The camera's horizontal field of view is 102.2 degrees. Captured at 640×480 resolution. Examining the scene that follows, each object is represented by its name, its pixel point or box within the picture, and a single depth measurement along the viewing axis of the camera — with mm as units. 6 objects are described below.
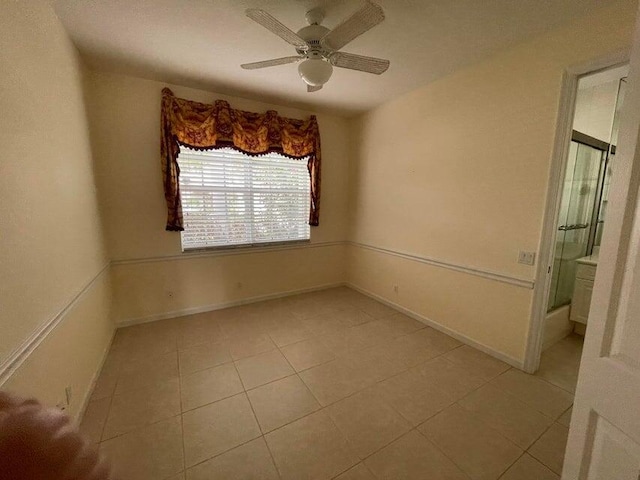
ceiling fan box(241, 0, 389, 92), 1408
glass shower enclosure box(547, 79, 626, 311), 2434
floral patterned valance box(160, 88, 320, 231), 2682
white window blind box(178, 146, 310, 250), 2938
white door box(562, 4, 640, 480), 688
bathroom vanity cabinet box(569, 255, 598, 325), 2471
